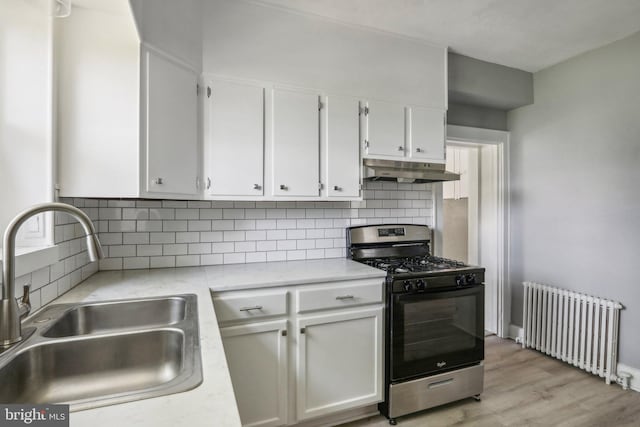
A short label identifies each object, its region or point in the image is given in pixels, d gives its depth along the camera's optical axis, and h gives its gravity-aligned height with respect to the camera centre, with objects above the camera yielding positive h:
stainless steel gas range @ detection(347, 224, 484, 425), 2.11 -0.81
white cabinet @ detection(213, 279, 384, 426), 1.83 -0.80
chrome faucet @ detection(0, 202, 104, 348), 0.95 -0.14
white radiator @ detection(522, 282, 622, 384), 2.56 -0.97
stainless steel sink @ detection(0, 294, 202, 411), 0.88 -0.44
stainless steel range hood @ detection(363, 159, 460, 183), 2.39 +0.31
